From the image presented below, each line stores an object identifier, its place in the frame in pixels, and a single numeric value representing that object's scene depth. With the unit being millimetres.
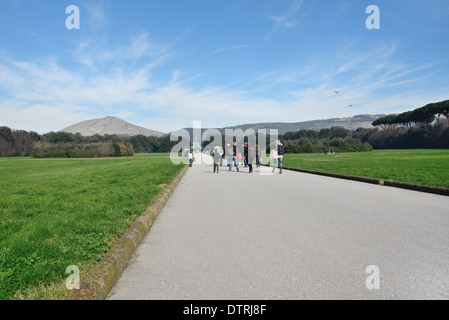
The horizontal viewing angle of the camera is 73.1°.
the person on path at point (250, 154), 20250
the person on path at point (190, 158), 29703
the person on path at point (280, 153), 19016
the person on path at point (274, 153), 19648
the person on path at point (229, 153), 23416
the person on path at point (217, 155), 20703
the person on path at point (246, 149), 22148
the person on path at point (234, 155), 22564
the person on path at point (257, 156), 26484
